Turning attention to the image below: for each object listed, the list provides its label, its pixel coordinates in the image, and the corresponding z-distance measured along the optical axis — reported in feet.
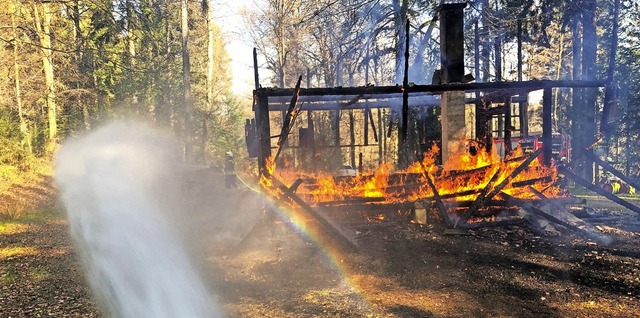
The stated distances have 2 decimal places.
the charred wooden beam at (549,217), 29.09
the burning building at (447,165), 30.35
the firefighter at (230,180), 63.57
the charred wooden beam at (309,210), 28.23
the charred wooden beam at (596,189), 30.40
